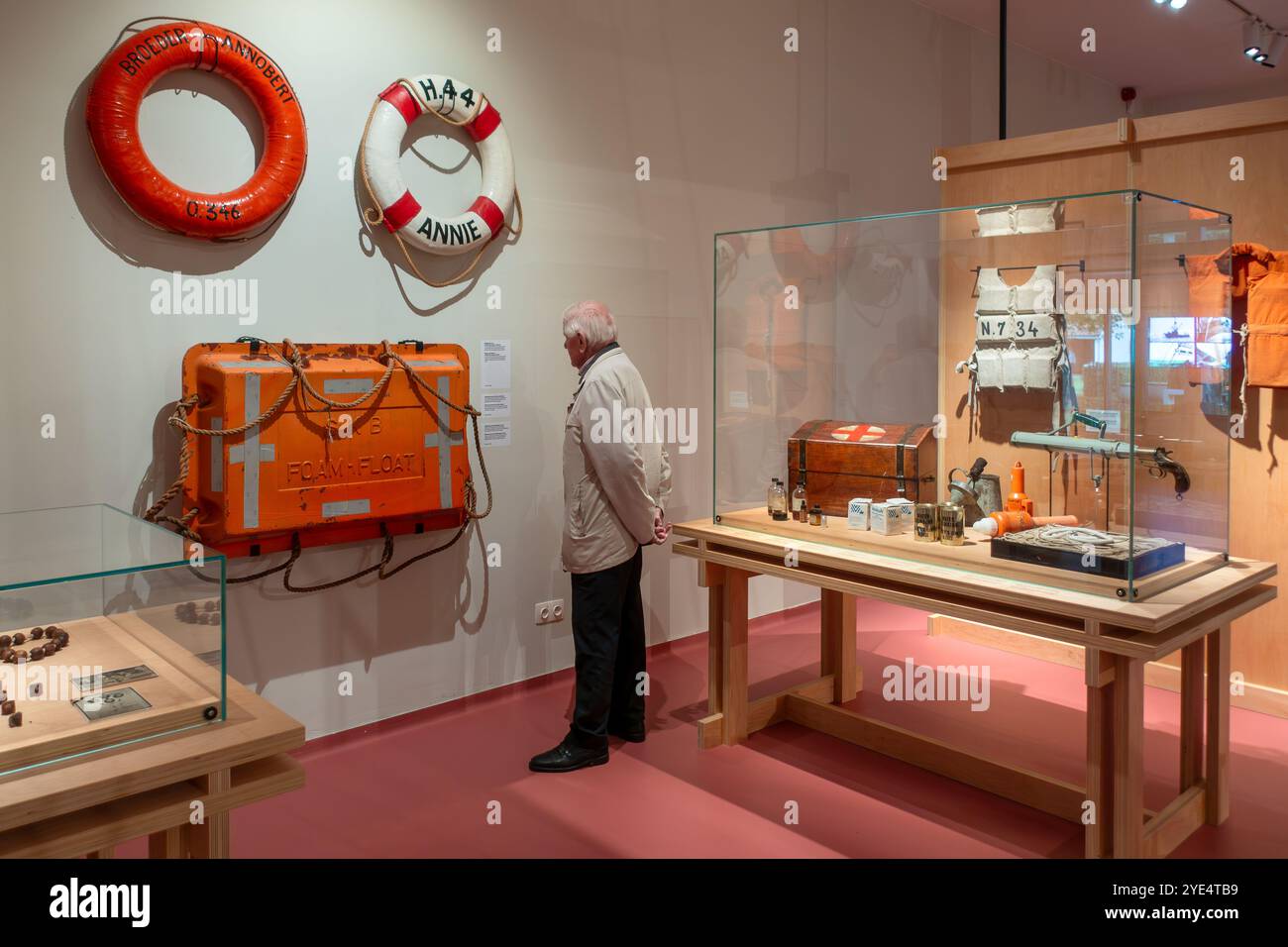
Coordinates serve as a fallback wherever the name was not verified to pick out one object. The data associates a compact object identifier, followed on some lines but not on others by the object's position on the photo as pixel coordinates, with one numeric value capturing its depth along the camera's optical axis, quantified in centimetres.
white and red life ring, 363
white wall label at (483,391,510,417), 410
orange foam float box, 321
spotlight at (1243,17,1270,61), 649
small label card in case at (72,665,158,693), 173
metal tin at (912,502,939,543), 317
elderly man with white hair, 343
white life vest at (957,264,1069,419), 305
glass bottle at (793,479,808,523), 356
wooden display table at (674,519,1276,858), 261
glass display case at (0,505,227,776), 165
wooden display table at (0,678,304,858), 155
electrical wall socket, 435
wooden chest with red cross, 334
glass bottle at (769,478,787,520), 362
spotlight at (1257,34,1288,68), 627
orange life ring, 304
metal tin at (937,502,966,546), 309
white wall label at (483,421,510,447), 411
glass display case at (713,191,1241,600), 274
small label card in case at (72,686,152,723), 169
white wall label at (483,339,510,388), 408
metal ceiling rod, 571
